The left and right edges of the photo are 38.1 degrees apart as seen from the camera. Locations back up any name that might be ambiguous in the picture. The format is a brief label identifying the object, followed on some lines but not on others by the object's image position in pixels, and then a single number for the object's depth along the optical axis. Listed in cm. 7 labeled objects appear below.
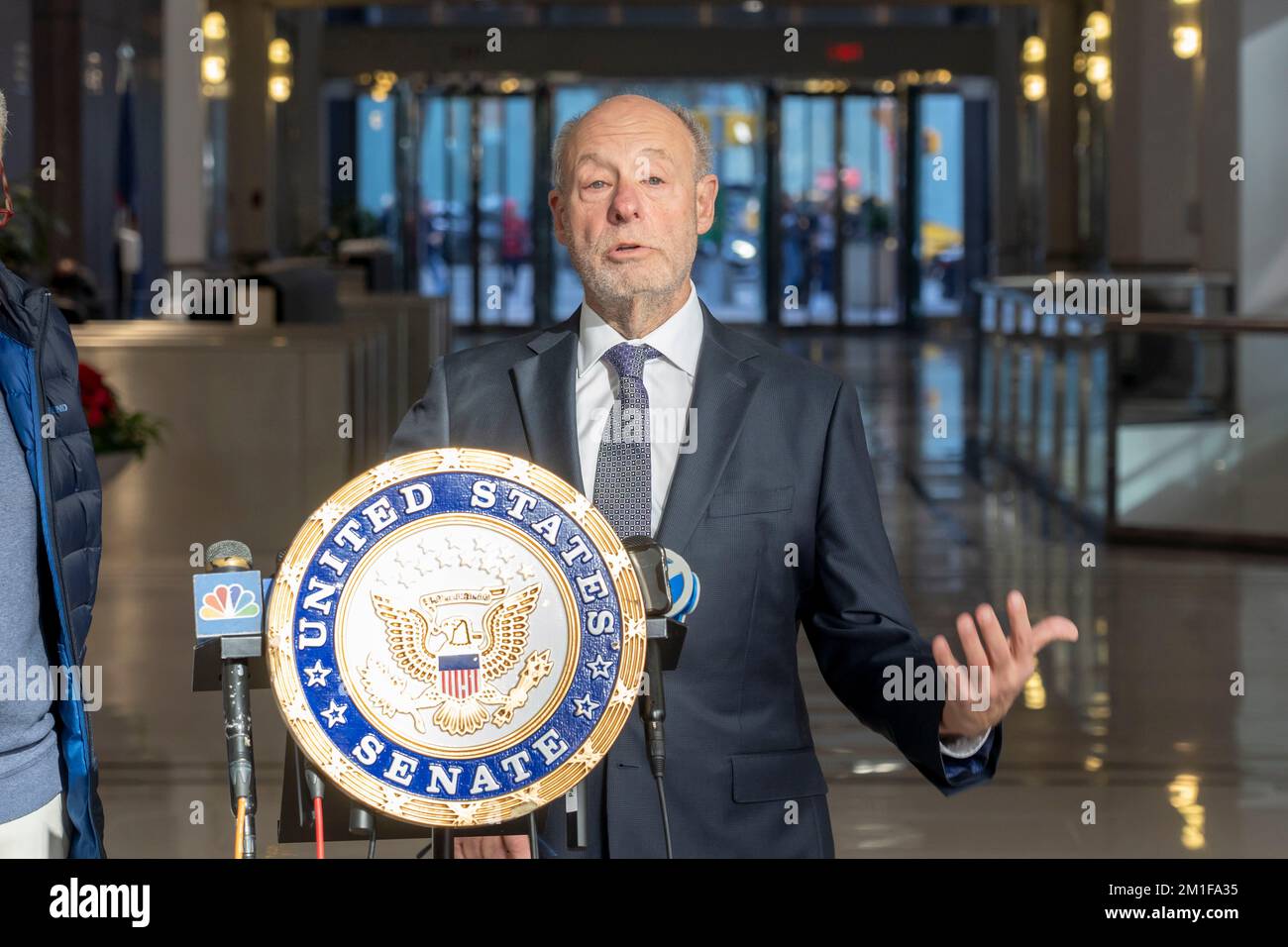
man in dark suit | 161
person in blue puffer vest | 176
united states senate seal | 140
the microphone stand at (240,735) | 141
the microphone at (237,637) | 140
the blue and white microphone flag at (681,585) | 148
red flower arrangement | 611
